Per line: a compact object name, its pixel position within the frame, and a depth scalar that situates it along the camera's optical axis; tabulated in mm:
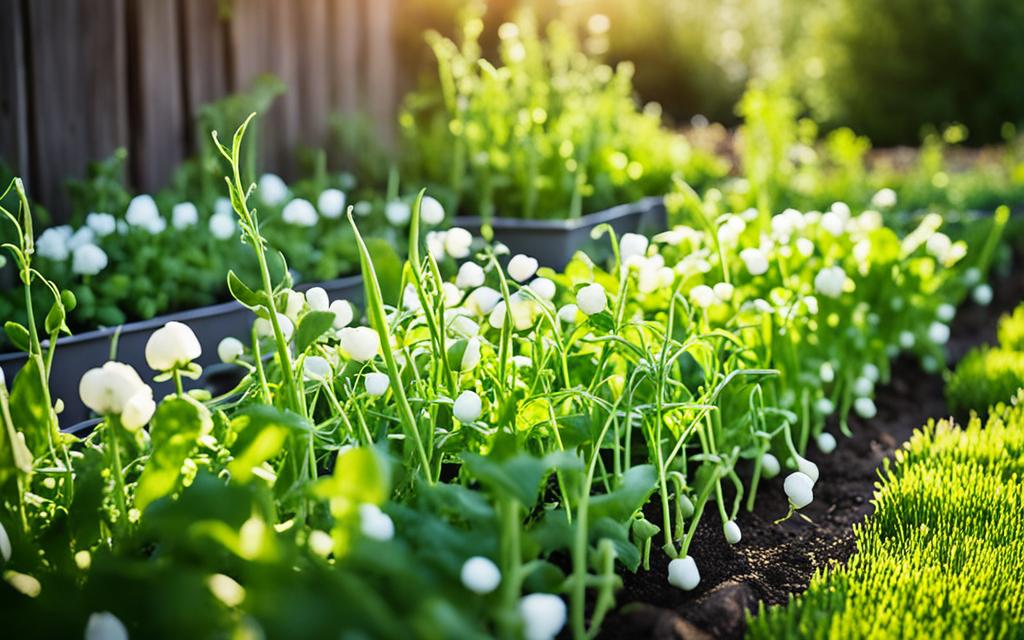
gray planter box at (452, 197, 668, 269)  3322
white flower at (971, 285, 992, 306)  3229
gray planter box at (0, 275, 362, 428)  2211
